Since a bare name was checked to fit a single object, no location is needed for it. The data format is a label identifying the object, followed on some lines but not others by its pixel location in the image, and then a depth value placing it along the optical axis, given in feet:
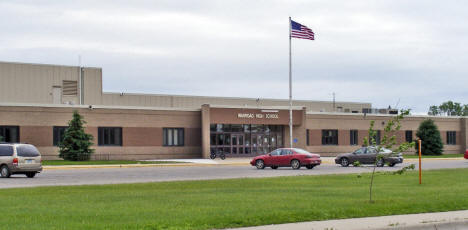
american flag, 164.35
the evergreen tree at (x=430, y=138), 225.56
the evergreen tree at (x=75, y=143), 165.48
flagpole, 175.65
